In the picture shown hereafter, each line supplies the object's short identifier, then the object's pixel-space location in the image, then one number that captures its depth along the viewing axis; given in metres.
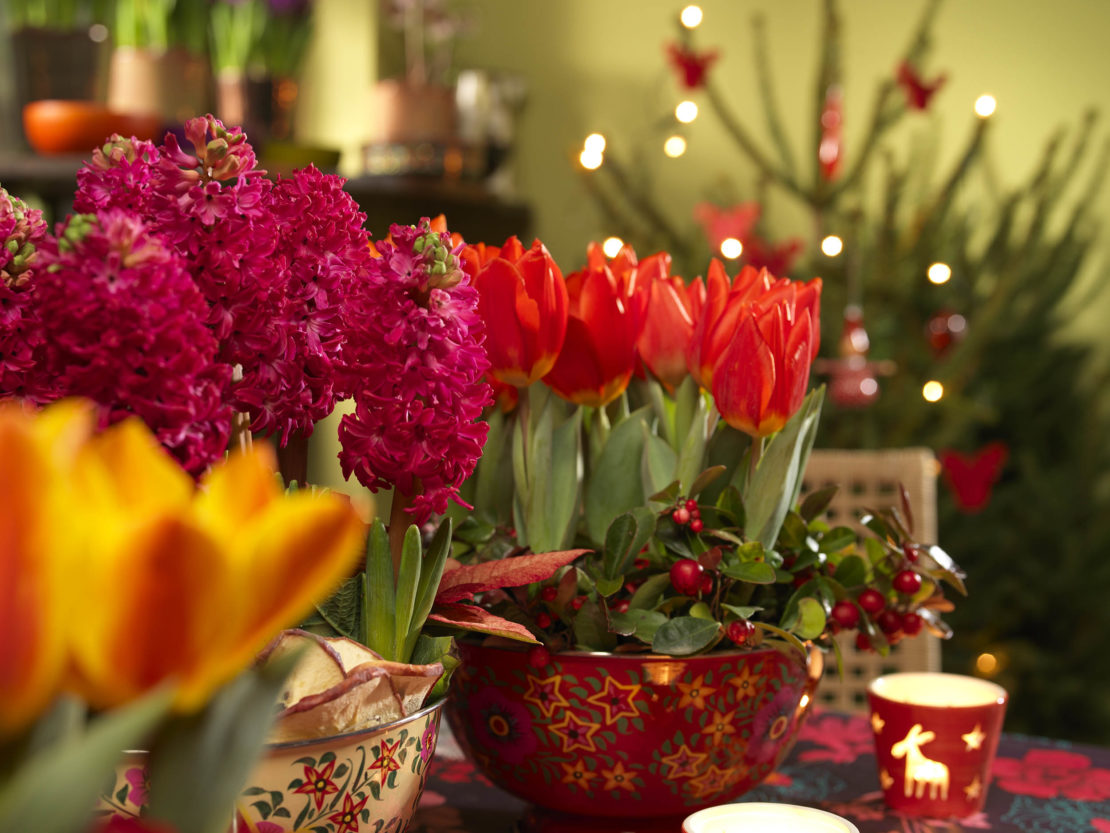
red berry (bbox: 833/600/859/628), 0.57
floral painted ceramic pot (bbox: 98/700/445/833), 0.38
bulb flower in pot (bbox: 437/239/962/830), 0.51
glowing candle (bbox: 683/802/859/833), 0.48
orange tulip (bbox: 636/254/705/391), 0.56
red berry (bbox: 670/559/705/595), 0.51
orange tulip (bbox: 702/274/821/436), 0.51
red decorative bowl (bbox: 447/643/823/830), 0.51
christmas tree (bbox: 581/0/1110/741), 1.91
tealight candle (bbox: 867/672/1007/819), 0.61
